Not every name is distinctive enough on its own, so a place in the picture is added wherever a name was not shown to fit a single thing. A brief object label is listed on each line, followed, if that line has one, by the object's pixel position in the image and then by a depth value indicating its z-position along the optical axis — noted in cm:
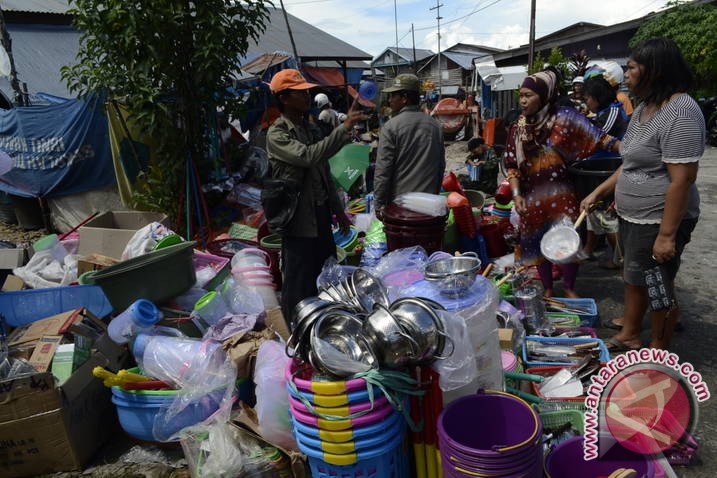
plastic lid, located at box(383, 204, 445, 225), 367
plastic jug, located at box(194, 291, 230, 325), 361
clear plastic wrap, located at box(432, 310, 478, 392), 199
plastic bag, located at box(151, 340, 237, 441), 270
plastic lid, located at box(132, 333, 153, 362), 309
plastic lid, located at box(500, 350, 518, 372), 286
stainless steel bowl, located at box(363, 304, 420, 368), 196
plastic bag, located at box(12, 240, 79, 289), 420
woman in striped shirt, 261
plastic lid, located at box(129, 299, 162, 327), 324
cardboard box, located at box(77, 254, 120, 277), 416
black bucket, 399
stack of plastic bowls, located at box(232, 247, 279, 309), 402
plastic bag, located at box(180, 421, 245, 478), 234
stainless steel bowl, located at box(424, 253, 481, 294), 235
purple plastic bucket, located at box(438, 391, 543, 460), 203
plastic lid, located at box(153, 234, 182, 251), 424
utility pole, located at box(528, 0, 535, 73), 1591
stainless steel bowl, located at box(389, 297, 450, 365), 196
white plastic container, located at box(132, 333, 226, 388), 282
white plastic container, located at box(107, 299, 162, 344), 324
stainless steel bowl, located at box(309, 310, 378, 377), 200
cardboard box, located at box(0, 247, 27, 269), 437
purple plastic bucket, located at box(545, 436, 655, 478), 198
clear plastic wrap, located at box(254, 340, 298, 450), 244
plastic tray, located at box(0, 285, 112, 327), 355
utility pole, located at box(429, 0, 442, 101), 2822
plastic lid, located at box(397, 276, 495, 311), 226
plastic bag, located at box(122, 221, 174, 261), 442
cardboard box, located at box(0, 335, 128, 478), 270
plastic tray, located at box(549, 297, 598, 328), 376
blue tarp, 728
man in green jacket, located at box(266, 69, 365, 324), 317
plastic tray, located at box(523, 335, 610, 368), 309
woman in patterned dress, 379
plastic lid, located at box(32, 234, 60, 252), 462
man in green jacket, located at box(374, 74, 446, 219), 390
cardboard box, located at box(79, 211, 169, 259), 470
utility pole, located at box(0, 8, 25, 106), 767
